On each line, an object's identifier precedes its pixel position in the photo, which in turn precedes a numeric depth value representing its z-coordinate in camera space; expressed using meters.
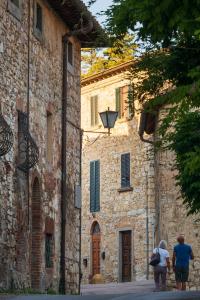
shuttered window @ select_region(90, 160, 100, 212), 39.34
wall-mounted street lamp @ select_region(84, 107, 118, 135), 27.77
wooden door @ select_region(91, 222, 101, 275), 39.19
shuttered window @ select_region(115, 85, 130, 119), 38.16
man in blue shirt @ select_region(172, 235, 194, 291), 22.41
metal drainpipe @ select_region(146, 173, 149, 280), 35.34
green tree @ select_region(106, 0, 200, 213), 13.19
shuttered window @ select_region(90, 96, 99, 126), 40.28
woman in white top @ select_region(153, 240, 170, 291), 22.88
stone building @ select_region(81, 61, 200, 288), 35.56
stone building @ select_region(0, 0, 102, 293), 20.50
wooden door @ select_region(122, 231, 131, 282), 37.12
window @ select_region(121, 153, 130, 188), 37.44
